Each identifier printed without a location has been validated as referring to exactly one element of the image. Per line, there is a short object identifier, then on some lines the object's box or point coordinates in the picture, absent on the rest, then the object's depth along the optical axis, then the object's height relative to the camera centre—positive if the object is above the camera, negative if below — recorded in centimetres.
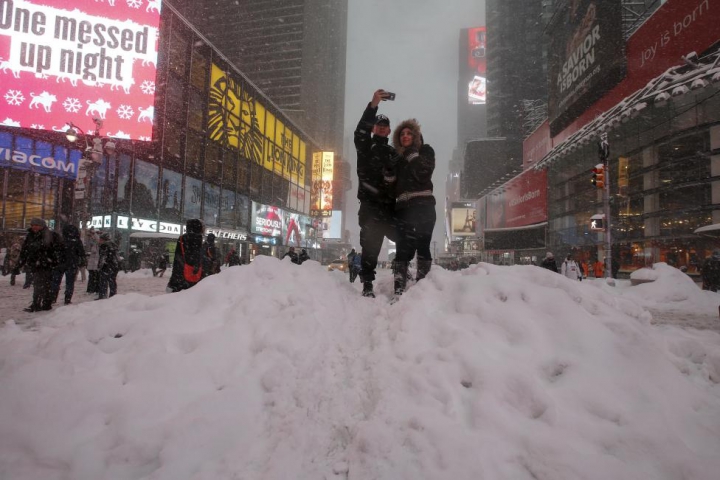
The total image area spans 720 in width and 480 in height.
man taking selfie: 415 +82
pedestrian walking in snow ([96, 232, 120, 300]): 844 -50
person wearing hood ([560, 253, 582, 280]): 1434 -48
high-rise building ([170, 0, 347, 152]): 9506 +5917
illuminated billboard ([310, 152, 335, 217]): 5741 +1127
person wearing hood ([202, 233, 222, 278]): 717 -20
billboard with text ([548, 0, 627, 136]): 2267 +1523
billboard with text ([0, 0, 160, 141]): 2194 +1221
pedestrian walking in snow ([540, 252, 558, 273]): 1268 -16
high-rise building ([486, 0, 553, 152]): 6594 +3896
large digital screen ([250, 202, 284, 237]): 4119 +368
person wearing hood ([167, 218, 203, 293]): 533 -21
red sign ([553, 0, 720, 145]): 1584 +1155
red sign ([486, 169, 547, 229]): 3569 +649
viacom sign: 2061 +513
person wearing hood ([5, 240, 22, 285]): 1486 -57
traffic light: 1251 +304
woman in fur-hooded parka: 396 +64
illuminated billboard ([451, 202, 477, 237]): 7194 +734
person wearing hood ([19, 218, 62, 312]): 617 -27
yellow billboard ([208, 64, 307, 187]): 3450 +1426
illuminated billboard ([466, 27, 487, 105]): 13450 +8171
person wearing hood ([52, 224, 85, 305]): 663 -32
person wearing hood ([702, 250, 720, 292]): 1323 -37
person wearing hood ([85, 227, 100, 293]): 926 -65
